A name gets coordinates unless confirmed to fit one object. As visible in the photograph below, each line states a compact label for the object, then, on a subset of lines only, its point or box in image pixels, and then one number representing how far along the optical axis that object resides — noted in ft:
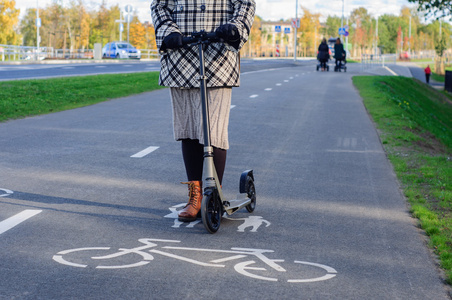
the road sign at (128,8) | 225.97
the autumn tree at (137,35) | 343.46
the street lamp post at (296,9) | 293.02
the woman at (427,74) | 163.53
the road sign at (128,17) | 219.78
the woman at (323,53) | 139.85
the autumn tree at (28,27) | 359.66
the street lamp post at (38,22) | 213.83
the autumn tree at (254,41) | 393.29
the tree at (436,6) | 119.14
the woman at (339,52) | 138.08
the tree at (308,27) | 396.37
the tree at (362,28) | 394.73
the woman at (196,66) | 16.76
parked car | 204.85
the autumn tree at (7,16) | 227.81
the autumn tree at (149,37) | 348.43
